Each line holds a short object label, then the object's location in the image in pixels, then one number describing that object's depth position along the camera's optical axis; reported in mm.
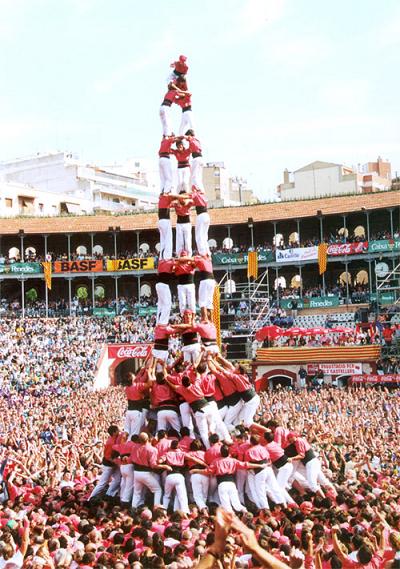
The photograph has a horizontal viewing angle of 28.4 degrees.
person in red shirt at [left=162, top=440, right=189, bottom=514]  13844
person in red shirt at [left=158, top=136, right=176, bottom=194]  17234
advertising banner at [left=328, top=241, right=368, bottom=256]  43000
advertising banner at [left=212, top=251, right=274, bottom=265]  45500
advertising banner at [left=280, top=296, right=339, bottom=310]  42438
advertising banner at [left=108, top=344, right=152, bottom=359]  40634
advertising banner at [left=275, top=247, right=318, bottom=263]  44344
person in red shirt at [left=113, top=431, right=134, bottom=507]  14609
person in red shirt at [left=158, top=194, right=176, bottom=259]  17172
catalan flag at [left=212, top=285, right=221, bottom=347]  34000
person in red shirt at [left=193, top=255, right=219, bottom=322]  17078
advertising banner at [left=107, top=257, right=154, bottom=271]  46219
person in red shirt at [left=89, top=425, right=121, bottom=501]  15125
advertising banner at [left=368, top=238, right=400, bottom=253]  41906
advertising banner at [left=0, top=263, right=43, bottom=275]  46606
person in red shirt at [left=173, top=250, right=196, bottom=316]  16969
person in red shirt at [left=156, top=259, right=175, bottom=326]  17062
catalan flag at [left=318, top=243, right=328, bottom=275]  43562
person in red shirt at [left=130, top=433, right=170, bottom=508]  14031
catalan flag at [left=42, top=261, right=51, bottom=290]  46312
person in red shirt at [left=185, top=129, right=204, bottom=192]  17578
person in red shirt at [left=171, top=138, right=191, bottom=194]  17625
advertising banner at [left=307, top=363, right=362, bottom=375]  34719
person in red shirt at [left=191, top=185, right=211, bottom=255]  17266
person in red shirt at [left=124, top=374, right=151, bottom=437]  15930
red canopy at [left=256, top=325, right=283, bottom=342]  38438
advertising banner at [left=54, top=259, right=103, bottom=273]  46938
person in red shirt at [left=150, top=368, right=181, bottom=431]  15555
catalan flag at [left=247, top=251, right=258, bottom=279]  44656
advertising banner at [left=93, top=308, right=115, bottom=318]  45500
